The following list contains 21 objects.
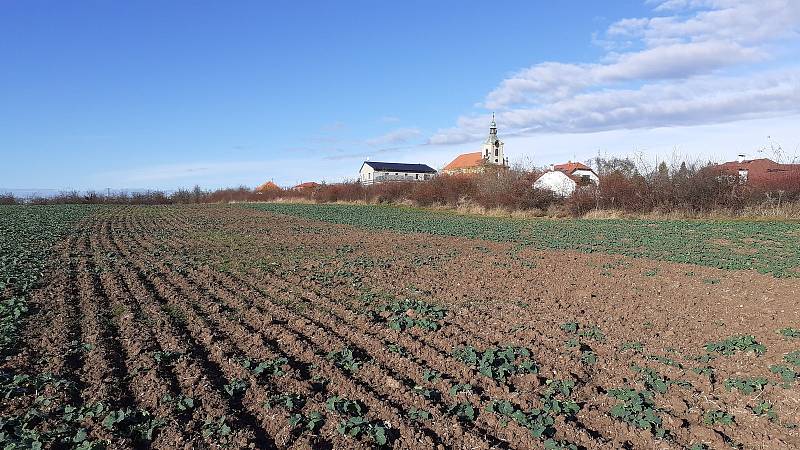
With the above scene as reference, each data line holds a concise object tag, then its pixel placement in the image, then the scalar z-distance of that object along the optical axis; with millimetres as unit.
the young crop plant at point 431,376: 5965
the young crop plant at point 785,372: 6020
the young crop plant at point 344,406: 5148
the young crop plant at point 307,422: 4828
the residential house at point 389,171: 94938
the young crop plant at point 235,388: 5541
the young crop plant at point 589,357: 6663
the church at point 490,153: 103312
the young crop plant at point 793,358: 6566
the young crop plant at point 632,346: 7207
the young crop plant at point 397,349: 6936
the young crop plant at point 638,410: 4996
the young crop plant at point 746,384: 5797
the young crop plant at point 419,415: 5027
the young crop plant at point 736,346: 7055
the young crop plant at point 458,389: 5602
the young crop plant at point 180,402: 5166
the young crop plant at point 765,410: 5227
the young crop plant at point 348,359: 6344
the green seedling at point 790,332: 7648
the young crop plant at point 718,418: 5117
